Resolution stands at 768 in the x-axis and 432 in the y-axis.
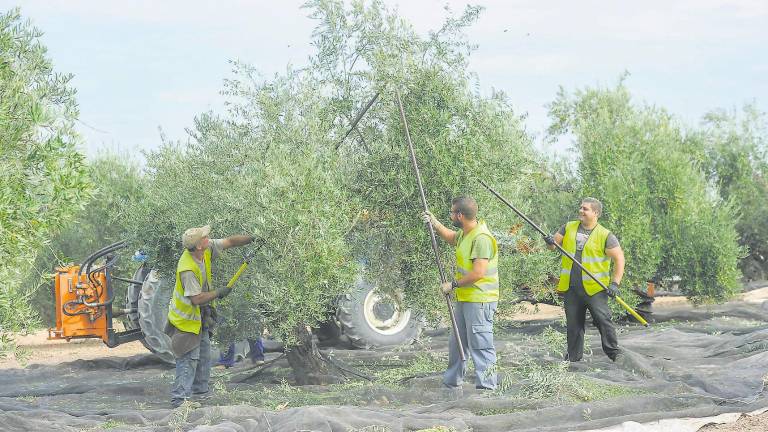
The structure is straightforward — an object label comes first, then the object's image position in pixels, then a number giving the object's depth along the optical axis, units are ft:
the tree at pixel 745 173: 74.54
